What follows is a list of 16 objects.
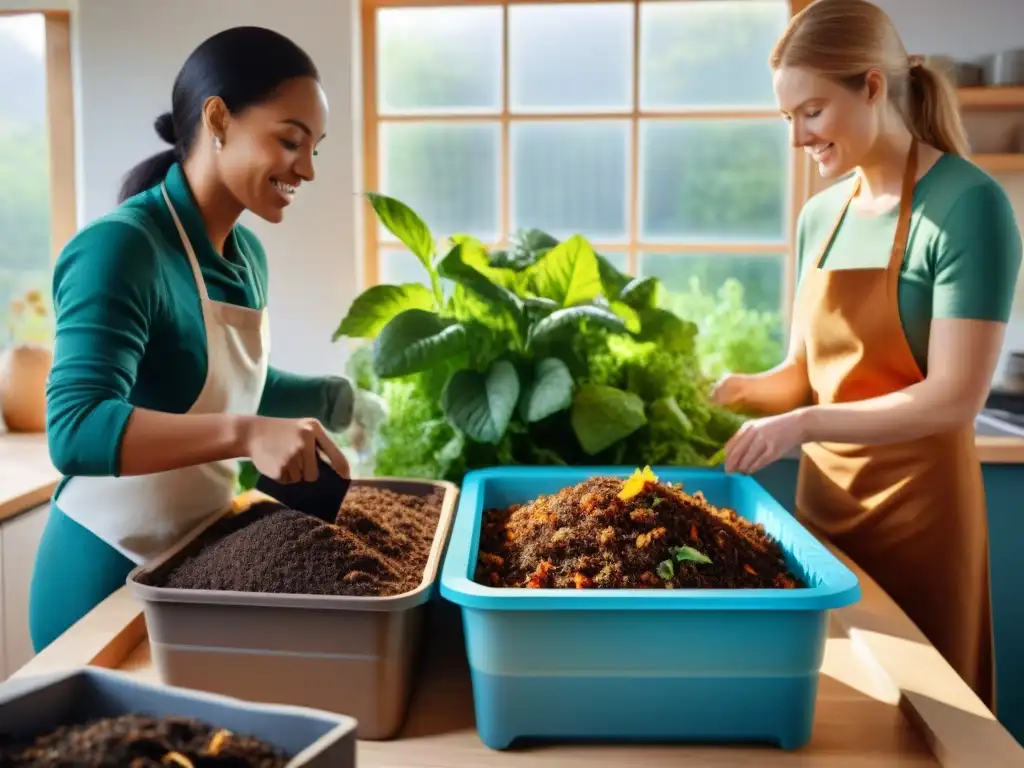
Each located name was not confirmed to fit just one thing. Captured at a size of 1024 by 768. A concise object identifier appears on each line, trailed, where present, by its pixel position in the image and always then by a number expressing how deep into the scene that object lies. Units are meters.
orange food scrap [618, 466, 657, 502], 0.97
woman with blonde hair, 1.27
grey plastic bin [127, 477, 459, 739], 0.79
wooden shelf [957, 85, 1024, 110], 2.31
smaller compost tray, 0.57
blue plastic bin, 0.78
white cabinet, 1.92
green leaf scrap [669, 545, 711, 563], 0.89
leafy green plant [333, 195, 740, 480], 1.42
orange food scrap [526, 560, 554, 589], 0.88
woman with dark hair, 0.93
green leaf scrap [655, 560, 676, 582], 0.88
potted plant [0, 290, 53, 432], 2.52
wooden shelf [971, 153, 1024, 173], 2.31
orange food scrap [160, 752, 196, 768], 0.54
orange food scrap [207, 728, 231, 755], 0.56
